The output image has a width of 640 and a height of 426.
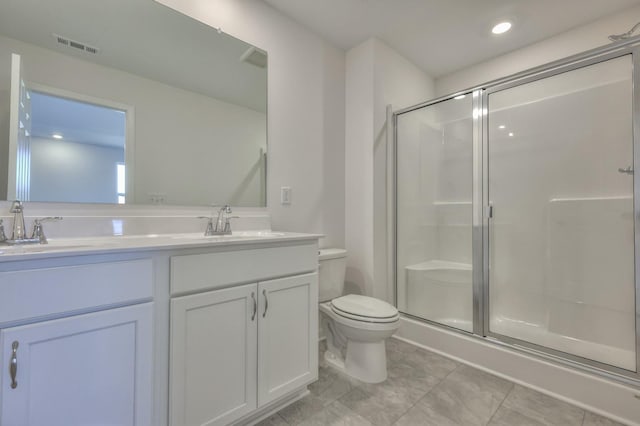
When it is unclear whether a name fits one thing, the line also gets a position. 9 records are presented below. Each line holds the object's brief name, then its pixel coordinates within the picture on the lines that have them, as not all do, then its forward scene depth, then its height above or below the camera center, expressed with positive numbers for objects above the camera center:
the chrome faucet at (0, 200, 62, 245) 1.04 -0.06
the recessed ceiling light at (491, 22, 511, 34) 2.05 +1.43
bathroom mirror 1.14 +0.54
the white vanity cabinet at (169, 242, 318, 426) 1.01 -0.49
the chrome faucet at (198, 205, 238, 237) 1.54 -0.05
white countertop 0.76 -0.10
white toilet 1.56 -0.62
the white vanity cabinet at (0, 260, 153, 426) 0.73 -0.38
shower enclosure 1.62 +0.05
